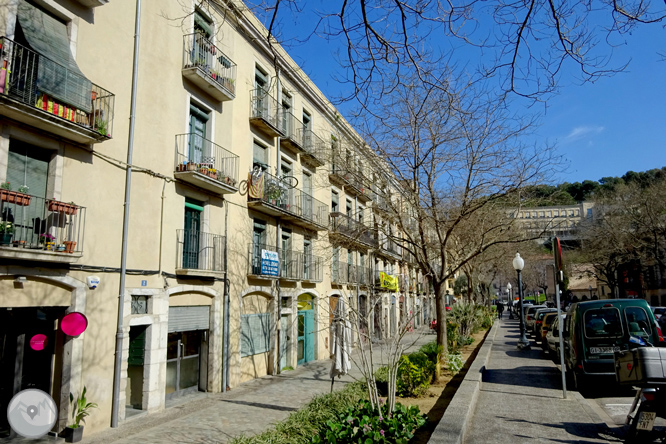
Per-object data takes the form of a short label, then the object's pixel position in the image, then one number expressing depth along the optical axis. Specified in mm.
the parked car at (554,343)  15564
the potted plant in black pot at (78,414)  8410
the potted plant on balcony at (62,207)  8406
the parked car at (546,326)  19078
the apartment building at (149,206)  8367
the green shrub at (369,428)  5781
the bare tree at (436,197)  13430
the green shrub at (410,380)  10313
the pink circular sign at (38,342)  8462
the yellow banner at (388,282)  28609
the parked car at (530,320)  30156
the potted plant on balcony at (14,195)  7521
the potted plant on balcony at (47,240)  8245
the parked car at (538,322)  23884
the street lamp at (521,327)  19766
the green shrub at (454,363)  13080
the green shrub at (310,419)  6488
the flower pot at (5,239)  7527
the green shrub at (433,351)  12288
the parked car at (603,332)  10312
